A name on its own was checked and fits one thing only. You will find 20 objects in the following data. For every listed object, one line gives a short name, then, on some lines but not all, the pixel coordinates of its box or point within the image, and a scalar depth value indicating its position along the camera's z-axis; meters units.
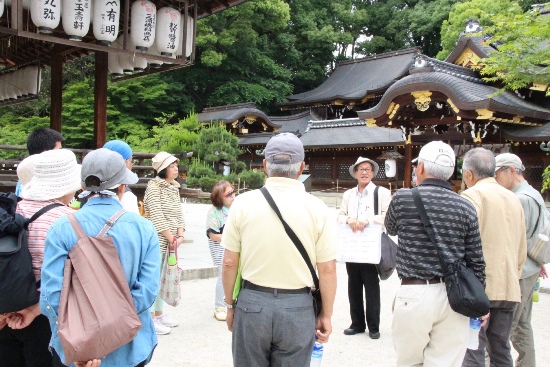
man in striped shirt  2.72
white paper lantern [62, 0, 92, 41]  6.95
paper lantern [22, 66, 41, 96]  10.12
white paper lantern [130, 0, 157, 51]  7.70
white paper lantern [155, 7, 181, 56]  8.02
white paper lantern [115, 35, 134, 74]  8.67
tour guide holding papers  4.69
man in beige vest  3.19
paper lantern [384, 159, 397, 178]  20.36
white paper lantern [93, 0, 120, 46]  7.27
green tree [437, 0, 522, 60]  25.86
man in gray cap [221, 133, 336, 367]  2.37
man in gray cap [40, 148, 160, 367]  2.12
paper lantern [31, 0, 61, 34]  6.70
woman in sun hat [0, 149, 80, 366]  2.36
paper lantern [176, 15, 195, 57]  8.56
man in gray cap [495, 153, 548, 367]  3.60
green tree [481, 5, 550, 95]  6.73
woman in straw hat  4.64
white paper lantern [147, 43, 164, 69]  8.33
